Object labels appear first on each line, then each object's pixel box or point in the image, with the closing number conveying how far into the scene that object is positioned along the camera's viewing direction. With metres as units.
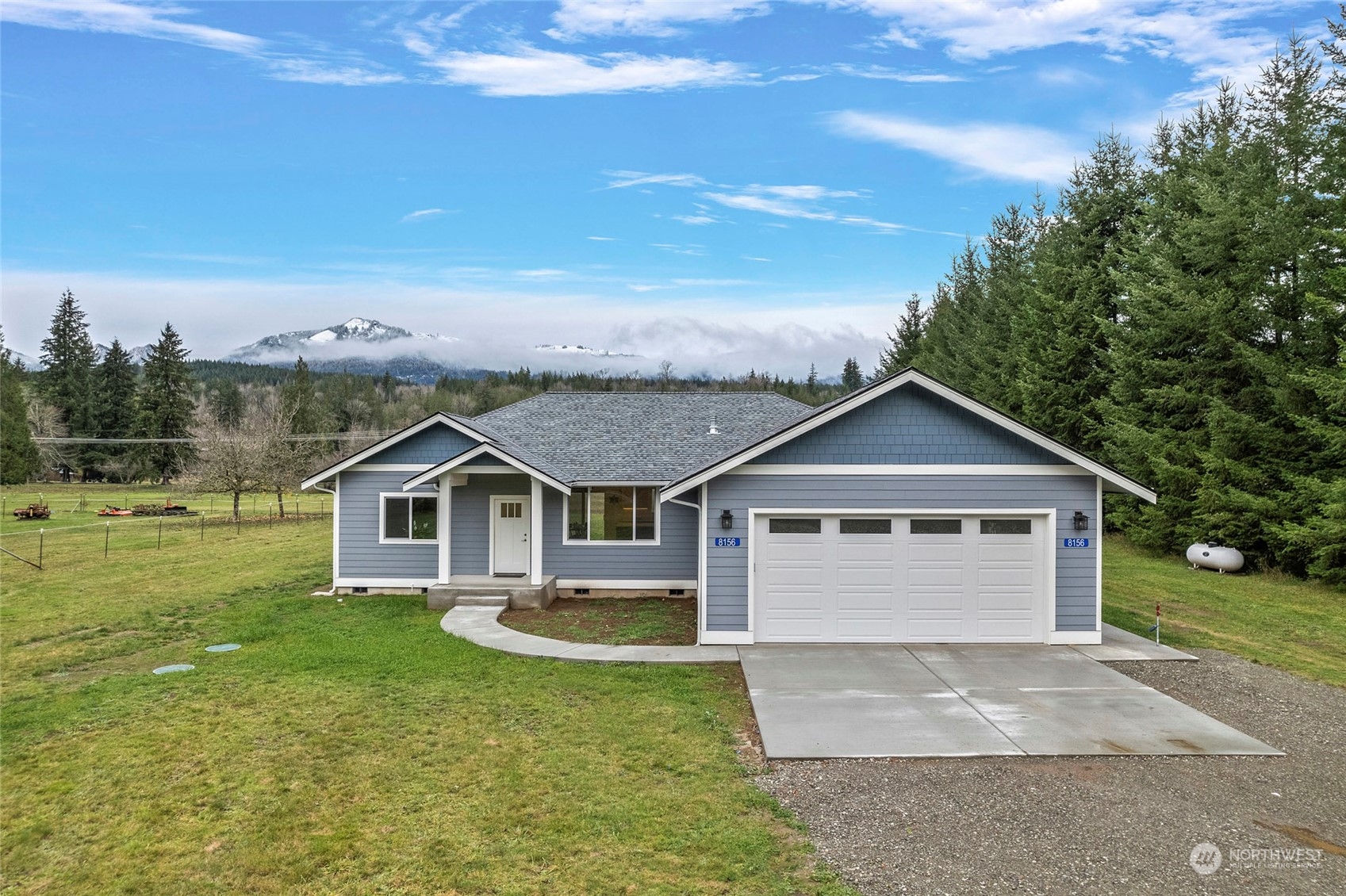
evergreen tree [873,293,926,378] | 55.13
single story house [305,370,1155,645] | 11.52
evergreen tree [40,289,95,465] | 63.19
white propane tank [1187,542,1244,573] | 18.86
